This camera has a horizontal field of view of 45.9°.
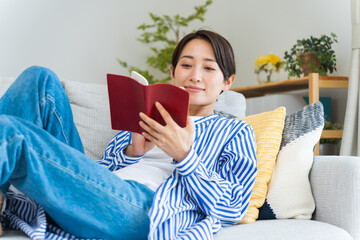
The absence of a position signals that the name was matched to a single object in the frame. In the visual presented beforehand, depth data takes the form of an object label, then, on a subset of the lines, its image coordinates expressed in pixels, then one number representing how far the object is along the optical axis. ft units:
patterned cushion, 4.36
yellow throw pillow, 4.39
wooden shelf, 8.30
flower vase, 10.02
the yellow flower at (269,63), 9.88
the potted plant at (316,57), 8.64
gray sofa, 3.69
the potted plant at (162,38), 11.71
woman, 3.09
